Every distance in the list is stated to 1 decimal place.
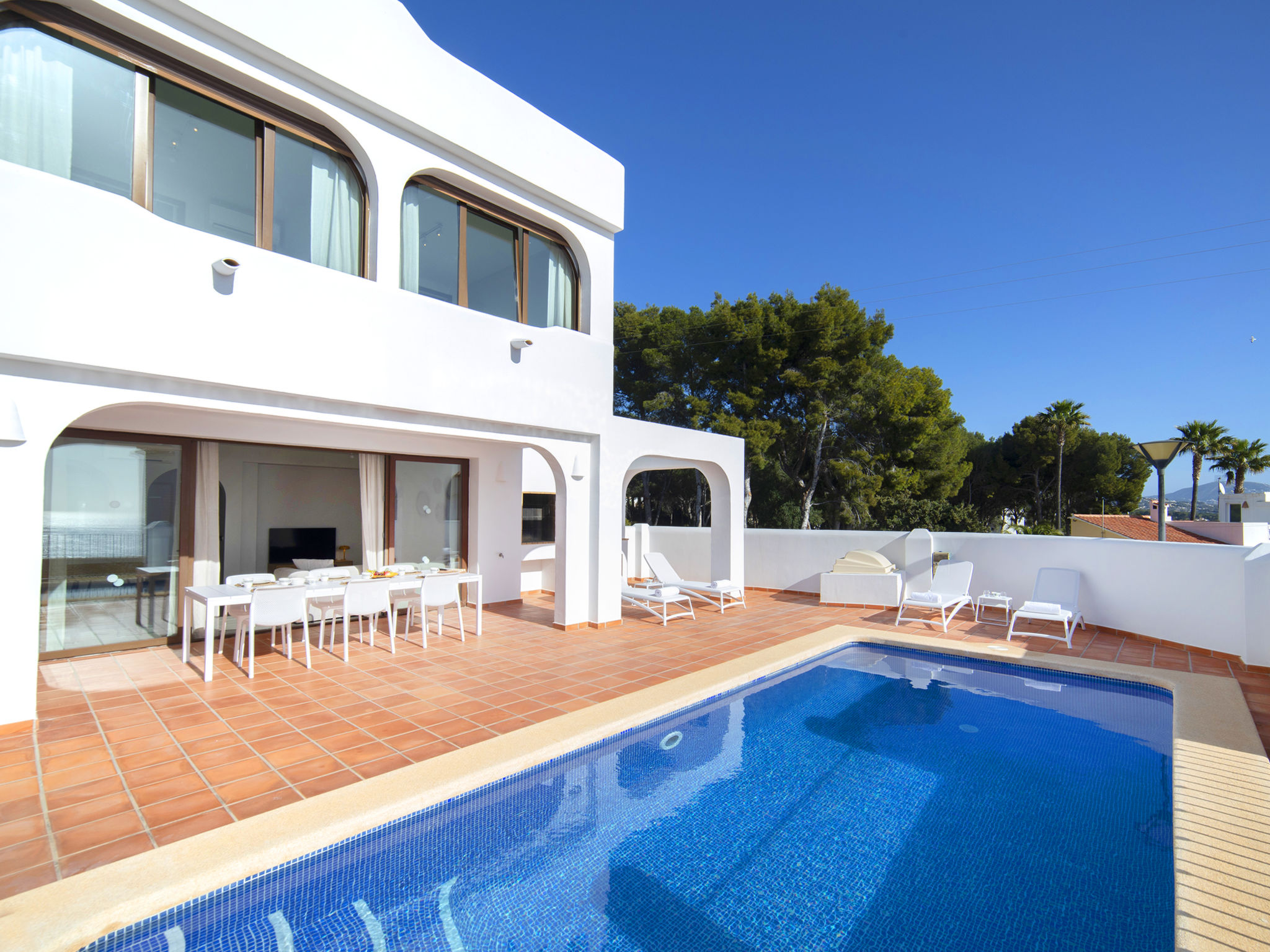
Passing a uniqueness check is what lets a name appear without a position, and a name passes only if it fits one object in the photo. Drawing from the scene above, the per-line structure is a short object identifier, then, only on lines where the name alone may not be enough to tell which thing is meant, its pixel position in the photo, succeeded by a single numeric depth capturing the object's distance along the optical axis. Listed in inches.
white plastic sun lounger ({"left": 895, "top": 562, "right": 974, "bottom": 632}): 362.6
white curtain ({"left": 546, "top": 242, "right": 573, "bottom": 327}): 342.6
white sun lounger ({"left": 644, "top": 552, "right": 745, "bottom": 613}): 402.9
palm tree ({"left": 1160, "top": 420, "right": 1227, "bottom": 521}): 1523.1
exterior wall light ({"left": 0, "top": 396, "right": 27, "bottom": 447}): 166.7
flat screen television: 372.5
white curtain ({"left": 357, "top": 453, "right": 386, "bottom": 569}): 354.0
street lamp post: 341.7
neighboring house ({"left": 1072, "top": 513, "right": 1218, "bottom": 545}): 938.7
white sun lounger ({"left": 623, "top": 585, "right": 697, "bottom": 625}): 359.3
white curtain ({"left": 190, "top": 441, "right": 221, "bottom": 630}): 287.4
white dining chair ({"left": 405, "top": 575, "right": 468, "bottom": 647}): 285.7
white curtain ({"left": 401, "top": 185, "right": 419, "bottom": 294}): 279.3
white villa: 183.5
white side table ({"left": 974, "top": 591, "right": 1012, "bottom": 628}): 372.8
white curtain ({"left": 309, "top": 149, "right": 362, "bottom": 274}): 250.7
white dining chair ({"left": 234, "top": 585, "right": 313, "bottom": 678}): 235.0
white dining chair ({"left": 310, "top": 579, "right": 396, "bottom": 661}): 259.6
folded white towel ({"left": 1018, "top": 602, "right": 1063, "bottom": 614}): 329.7
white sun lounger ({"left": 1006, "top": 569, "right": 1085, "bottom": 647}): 327.9
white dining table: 228.7
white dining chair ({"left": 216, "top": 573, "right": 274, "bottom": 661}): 253.5
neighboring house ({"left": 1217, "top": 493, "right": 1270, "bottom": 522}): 1231.5
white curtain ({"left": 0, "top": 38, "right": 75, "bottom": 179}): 184.2
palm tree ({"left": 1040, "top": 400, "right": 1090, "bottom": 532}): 1251.8
